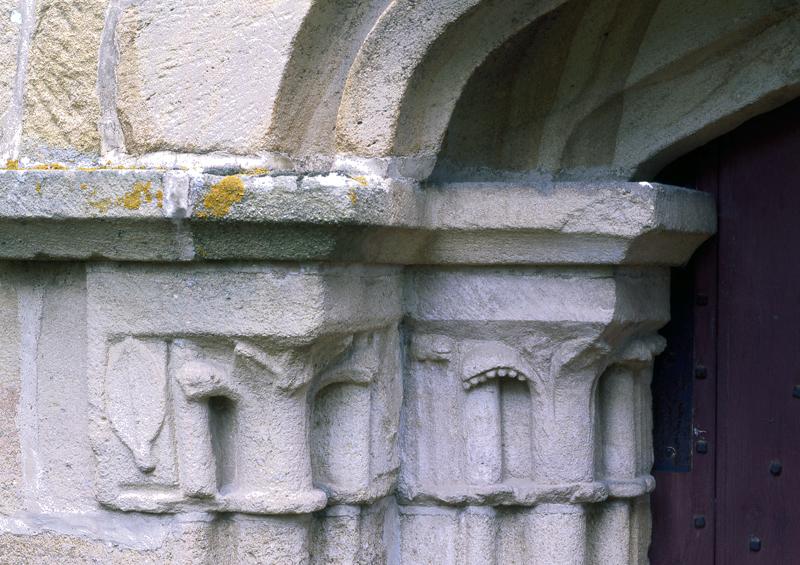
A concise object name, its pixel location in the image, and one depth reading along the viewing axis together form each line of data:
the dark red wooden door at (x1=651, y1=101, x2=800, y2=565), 3.75
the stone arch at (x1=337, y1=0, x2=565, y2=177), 3.47
